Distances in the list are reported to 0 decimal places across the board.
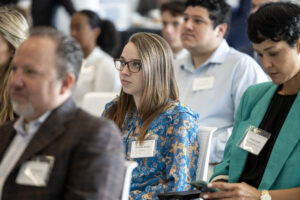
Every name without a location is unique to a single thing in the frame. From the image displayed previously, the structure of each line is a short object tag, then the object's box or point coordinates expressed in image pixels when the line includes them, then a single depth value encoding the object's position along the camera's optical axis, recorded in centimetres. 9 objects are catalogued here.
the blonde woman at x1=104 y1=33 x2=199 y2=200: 417
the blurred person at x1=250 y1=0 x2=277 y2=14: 727
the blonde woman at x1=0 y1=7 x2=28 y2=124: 490
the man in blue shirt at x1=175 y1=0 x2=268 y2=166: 605
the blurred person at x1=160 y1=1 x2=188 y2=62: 923
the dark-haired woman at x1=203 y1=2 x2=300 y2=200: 391
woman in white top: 819
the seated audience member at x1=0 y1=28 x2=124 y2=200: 291
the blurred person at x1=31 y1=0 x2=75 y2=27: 1125
